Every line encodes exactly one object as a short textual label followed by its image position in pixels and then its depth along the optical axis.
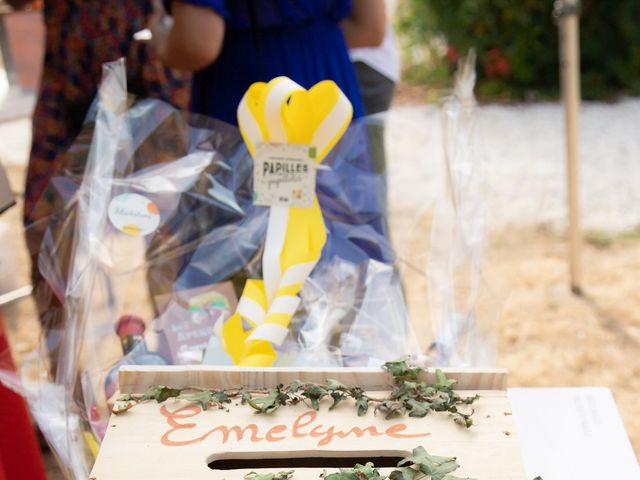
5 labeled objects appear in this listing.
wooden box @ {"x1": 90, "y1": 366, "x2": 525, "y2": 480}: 0.82
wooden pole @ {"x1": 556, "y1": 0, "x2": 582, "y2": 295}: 2.44
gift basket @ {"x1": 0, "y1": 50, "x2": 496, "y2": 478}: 1.08
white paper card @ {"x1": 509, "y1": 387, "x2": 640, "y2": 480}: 1.07
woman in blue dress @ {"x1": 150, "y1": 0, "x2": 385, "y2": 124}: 1.46
